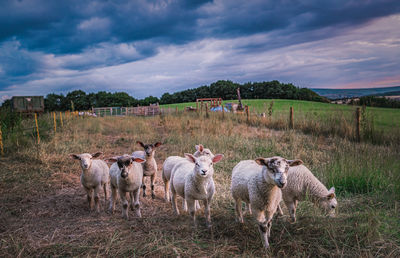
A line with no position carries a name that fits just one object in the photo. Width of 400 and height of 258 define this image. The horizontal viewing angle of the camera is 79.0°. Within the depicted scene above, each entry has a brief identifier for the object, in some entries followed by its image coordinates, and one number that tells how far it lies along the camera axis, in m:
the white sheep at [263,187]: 3.19
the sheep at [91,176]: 5.11
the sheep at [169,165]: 5.61
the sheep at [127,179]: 4.57
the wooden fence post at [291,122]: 14.55
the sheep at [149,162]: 6.18
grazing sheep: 4.60
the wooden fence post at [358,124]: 11.48
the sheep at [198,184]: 4.03
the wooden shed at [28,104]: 26.84
